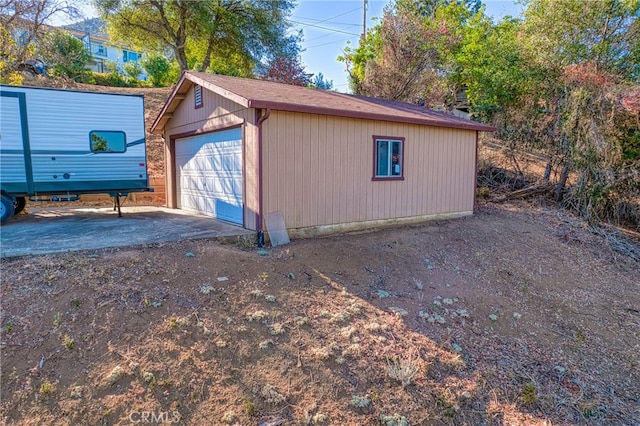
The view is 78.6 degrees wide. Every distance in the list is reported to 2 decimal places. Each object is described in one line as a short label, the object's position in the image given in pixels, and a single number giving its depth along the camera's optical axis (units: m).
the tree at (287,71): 18.28
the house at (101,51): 34.41
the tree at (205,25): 17.12
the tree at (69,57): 15.90
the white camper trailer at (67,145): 7.53
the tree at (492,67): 13.26
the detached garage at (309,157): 6.87
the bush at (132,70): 24.39
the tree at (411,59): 16.02
